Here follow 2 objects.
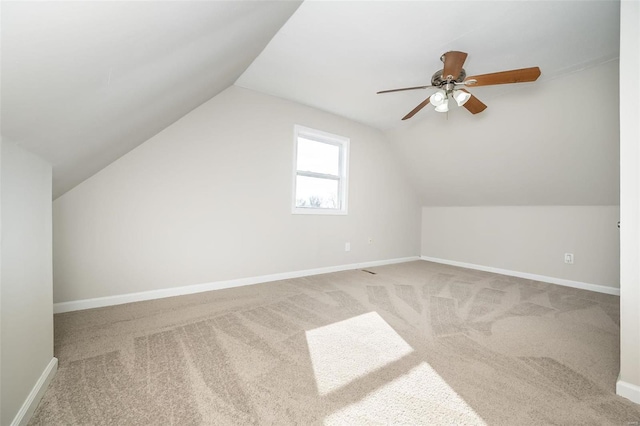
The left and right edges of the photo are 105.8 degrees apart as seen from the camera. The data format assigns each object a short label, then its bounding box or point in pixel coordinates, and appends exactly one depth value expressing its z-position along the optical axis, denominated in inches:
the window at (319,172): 138.9
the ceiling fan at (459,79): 71.0
